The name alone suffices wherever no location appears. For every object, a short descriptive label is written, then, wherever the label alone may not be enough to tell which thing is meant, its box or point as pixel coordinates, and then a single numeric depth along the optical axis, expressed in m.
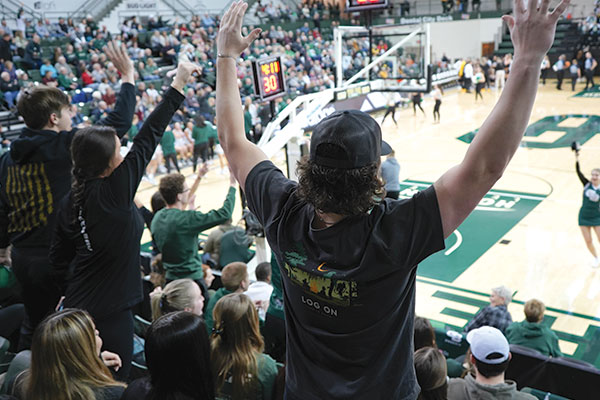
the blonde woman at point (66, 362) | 2.19
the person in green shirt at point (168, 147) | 13.77
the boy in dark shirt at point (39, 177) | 2.84
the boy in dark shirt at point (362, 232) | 1.22
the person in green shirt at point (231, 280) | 4.40
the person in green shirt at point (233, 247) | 6.52
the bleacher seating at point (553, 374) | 3.96
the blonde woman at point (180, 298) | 3.60
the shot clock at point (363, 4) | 9.05
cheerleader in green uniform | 7.28
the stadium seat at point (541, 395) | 3.54
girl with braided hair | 2.54
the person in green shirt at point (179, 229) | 4.57
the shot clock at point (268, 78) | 6.88
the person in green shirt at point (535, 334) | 4.52
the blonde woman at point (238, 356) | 3.05
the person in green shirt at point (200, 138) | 13.99
